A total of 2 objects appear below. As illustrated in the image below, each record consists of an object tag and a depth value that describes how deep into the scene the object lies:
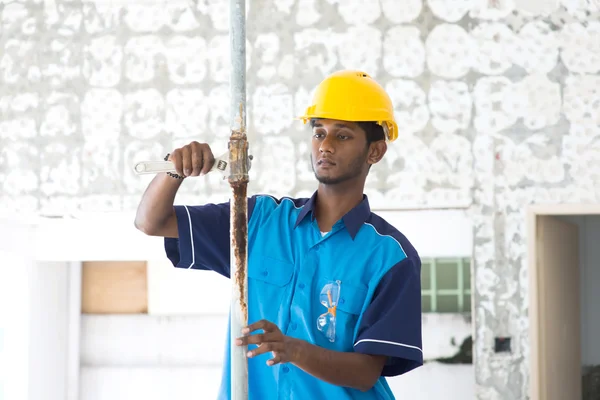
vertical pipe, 4.10
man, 4.54
